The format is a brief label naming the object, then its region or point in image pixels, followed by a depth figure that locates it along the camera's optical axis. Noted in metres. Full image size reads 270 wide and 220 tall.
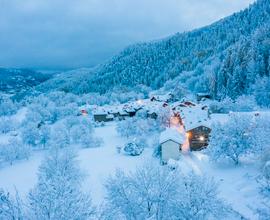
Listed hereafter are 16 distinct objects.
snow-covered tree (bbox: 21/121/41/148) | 67.44
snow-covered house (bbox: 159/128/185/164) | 43.03
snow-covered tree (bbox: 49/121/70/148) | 62.72
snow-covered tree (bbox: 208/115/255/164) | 35.75
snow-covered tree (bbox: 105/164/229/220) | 20.14
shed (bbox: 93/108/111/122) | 88.50
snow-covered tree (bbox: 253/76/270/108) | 67.99
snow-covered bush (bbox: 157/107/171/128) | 65.00
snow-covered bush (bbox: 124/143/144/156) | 49.69
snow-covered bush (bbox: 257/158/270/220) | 21.49
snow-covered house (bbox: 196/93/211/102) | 94.00
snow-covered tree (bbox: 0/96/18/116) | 133.75
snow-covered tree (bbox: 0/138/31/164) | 56.34
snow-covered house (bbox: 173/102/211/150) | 46.62
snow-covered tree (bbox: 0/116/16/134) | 93.50
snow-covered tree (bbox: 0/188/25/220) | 15.68
